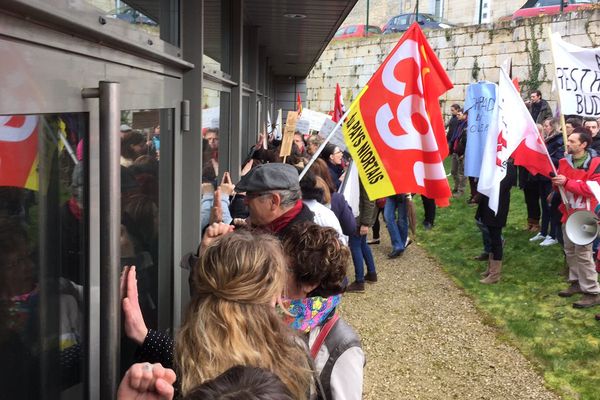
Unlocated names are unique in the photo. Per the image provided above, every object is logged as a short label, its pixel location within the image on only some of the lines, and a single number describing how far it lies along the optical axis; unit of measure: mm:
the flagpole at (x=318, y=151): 3904
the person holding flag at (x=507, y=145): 6148
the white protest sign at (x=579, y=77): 6129
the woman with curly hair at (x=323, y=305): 1951
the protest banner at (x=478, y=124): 7289
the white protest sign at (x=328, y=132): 6719
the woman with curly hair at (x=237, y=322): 1557
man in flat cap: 3027
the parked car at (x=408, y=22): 23194
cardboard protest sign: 5745
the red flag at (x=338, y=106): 8516
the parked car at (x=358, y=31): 25156
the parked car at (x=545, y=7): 17391
